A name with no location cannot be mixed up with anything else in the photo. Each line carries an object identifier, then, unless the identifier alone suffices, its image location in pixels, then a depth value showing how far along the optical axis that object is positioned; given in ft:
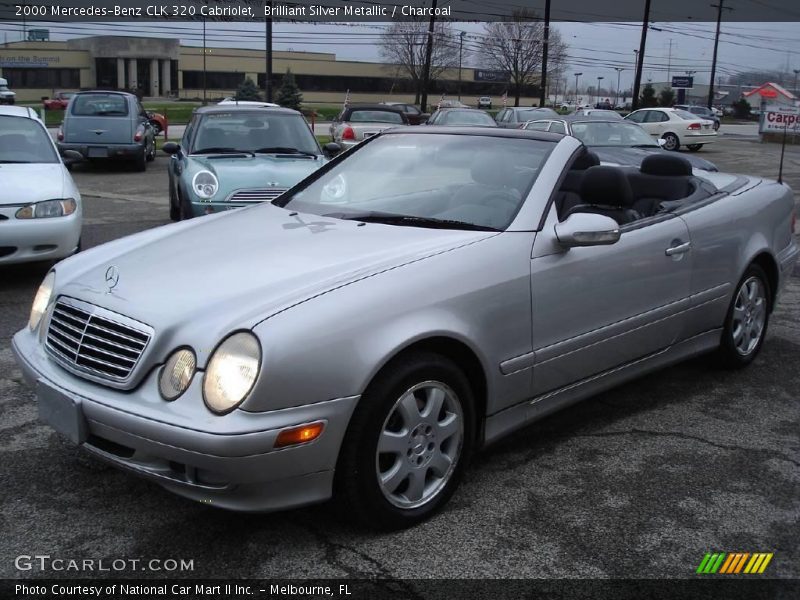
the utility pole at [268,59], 86.38
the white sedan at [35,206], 21.56
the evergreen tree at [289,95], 176.04
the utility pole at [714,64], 200.60
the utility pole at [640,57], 138.41
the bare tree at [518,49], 231.30
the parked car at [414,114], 94.69
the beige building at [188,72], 281.33
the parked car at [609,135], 42.01
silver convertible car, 8.68
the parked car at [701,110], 142.59
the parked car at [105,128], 53.72
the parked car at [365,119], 55.21
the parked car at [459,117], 64.95
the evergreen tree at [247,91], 170.80
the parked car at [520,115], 63.98
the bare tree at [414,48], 224.53
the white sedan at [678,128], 89.40
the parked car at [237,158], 26.73
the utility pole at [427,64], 127.54
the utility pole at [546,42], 130.28
